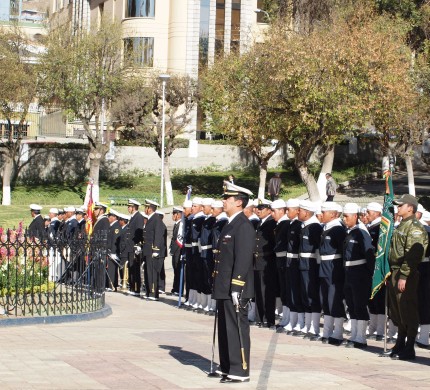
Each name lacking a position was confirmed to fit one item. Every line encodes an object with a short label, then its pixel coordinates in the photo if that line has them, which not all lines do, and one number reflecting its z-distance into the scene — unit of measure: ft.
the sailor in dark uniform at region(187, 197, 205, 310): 66.95
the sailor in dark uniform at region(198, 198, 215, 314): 64.59
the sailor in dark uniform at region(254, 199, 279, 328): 57.67
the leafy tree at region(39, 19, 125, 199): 161.17
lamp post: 143.64
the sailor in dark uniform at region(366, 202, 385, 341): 51.71
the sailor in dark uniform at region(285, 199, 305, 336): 53.93
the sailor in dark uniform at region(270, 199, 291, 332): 55.26
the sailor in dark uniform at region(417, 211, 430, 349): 49.29
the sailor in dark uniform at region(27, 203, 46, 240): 84.31
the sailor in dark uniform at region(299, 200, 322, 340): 52.75
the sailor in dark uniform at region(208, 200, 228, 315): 62.28
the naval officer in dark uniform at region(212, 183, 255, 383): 37.73
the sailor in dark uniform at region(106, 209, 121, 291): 81.41
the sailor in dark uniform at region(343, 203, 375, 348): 48.83
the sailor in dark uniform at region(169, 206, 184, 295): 76.28
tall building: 210.38
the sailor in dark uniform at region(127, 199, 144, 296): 77.87
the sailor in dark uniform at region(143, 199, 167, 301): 73.77
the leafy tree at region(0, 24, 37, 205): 156.56
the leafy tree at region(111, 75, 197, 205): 168.66
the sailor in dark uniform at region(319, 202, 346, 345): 50.39
